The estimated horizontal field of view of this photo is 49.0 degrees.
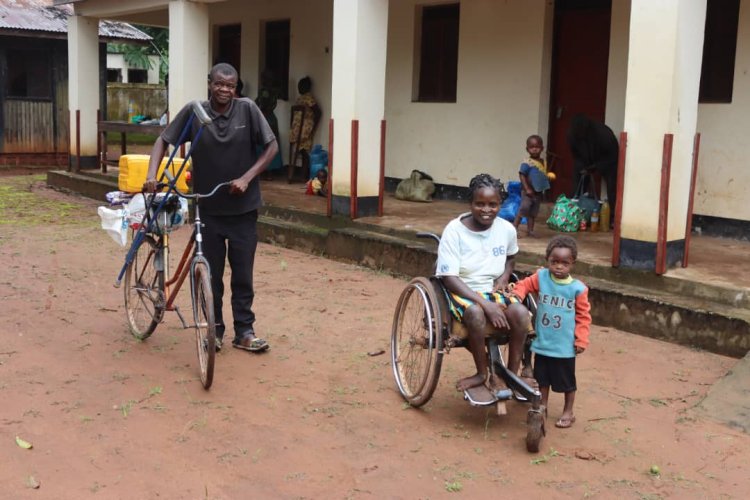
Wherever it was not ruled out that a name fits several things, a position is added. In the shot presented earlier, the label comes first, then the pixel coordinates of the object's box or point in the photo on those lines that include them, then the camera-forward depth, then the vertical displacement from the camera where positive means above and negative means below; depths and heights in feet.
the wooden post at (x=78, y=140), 46.42 -1.20
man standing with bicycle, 16.51 -0.98
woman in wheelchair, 13.50 -2.46
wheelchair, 13.02 -3.78
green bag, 27.76 -2.72
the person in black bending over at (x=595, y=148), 27.84 -0.39
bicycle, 15.46 -3.16
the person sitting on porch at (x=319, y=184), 37.24 -2.58
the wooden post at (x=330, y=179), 30.09 -1.87
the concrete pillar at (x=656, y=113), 20.17 +0.63
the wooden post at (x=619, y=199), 21.18 -1.59
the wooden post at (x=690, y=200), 21.45 -1.57
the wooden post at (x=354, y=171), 28.91 -1.49
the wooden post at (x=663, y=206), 20.25 -1.66
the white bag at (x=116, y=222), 17.99 -2.22
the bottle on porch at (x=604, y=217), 27.84 -2.68
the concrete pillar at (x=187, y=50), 37.24 +3.29
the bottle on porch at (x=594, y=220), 27.58 -2.77
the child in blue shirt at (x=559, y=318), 13.58 -3.00
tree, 104.53 +9.28
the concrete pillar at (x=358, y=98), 28.73 +1.08
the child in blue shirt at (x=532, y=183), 26.30 -1.53
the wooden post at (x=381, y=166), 29.48 -1.33
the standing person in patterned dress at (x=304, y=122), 42.45 +0.24
